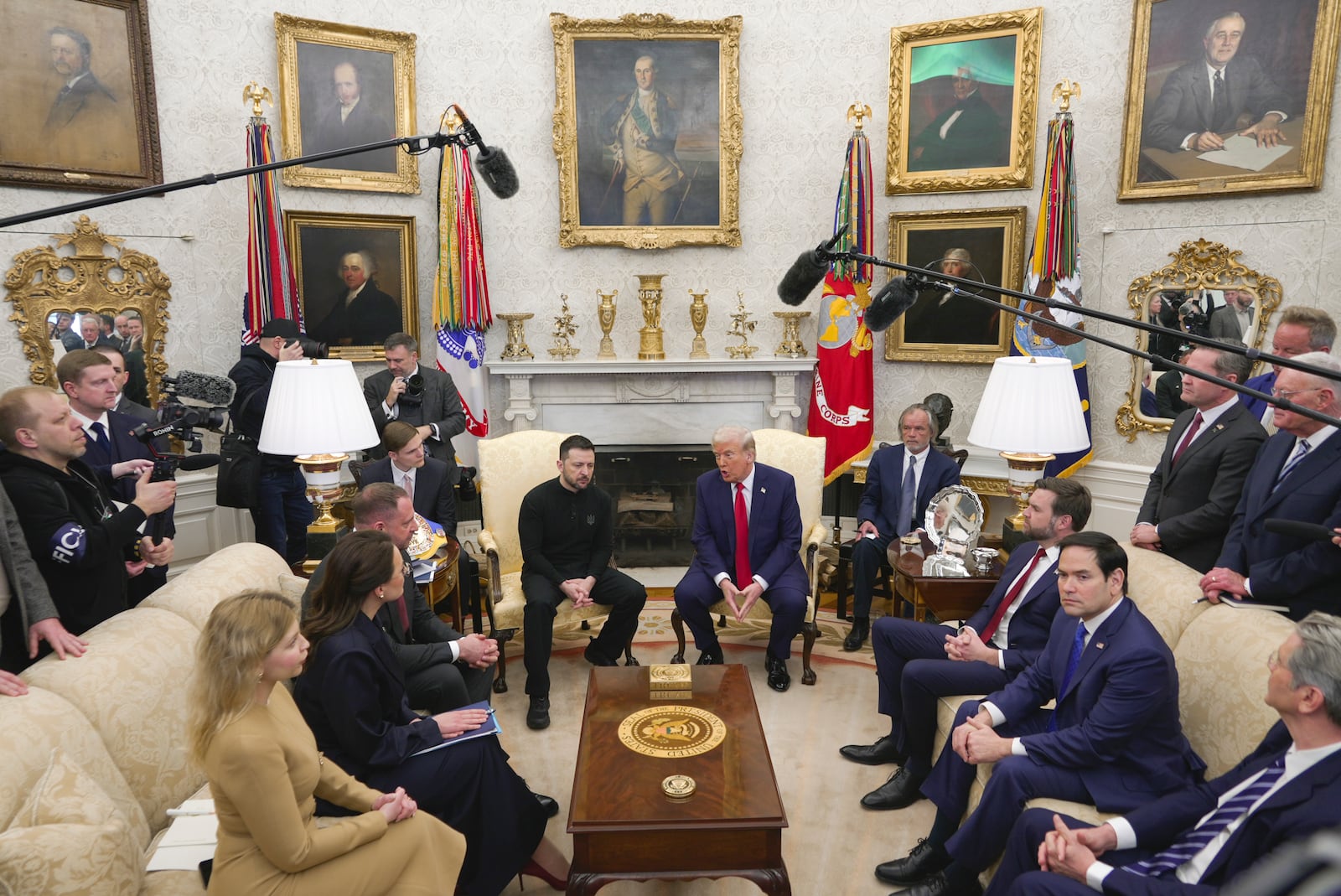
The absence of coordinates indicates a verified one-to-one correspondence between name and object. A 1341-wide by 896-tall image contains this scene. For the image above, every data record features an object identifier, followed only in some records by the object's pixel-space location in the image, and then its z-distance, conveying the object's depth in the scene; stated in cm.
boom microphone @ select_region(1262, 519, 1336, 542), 279
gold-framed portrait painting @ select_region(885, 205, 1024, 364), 689
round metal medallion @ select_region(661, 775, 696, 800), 294
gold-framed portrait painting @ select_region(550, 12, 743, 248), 711
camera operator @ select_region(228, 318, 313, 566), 545
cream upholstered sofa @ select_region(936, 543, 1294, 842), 281
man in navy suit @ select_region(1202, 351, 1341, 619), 310
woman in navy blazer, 287
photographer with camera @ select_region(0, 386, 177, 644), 304
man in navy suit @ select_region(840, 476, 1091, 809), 369
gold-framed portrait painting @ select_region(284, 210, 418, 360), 680
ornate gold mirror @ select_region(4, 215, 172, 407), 565
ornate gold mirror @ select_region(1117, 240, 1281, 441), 600
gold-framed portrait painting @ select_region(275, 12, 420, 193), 661
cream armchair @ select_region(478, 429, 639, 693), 529
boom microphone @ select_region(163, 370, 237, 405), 502
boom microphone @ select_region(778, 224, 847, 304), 281
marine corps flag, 705
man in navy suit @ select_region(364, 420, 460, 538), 475
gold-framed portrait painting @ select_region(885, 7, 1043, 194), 668
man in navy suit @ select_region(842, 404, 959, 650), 540
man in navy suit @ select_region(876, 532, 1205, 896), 283
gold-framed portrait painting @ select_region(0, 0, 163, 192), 555
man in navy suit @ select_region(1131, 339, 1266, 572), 379
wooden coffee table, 283
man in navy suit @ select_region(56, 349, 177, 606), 394
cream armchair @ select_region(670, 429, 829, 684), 552
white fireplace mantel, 725
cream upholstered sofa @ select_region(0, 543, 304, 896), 213
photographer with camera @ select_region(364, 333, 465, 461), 577
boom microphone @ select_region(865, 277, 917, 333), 280
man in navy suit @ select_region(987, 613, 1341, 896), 215
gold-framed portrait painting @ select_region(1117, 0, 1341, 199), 566
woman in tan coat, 223
